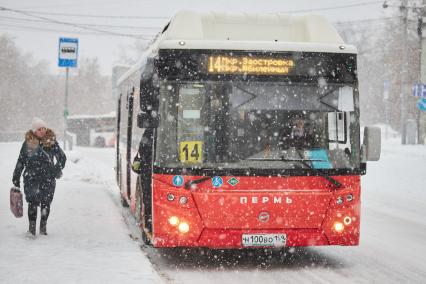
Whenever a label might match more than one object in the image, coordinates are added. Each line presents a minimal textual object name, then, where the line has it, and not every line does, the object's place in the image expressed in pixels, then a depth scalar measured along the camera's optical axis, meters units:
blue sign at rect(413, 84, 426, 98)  24.89
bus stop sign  24.69
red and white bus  8.34
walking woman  10.04
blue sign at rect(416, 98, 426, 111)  24.92
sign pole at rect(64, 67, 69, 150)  26.74
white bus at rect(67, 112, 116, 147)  57.94
